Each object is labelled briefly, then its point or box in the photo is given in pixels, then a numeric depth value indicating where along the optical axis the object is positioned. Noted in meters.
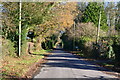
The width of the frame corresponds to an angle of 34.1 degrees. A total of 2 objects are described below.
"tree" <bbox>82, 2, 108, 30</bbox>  52.72
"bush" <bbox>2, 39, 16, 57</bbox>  14.89
